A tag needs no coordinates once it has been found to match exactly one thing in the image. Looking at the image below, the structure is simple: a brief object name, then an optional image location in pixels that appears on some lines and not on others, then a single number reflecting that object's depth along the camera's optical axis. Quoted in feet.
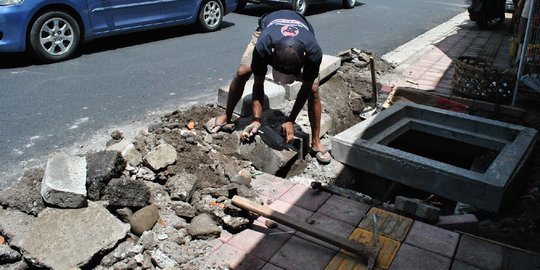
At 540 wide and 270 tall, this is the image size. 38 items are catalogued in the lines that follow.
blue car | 20.08
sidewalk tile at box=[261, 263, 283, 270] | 8.97
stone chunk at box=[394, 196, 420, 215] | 11.10
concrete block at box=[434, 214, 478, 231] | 10.95
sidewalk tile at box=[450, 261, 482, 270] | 9.19
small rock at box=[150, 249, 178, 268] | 8.94
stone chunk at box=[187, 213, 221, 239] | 9.77
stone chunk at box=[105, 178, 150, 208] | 10.06
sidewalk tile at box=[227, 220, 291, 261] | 9.46
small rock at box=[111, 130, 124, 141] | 13.38
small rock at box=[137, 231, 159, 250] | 9.38
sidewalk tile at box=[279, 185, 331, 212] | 11.28
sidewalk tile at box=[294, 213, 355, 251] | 10.03
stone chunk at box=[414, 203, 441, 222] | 10.90
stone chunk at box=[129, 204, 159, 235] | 9.71
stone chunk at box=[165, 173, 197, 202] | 10.69
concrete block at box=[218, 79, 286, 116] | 15.20
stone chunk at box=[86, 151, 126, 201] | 10.19
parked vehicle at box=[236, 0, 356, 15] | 36.40
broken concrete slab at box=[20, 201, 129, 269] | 8.73
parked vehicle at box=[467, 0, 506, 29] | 34.99
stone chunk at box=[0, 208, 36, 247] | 9.08
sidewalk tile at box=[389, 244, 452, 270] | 9.20
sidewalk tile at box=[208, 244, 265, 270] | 9.02
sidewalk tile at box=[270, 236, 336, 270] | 9.12
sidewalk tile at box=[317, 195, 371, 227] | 10.84
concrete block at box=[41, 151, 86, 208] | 9.45
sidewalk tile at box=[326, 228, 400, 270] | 9.16
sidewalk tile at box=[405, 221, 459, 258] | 9.77
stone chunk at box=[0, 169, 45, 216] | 9.63
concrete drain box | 12.22
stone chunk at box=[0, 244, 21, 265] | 8.64
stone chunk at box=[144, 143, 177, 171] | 11.46
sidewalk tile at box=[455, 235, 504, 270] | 9.32
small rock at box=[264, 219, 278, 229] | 10.25
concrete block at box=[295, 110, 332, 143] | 15.16
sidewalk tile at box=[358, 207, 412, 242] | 10.25
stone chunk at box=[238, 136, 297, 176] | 13.08
